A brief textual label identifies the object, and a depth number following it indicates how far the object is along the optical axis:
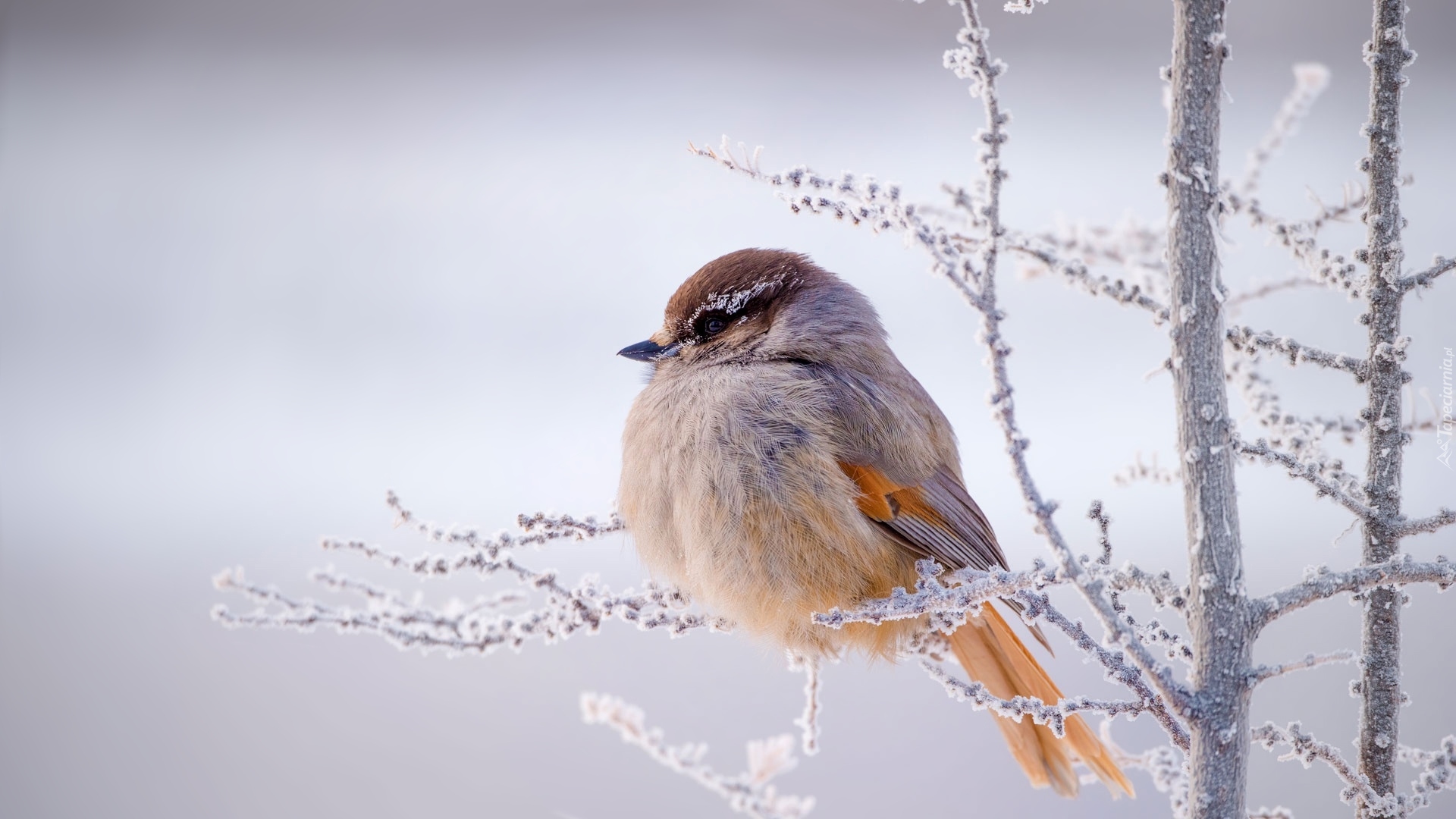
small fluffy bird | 7.88
